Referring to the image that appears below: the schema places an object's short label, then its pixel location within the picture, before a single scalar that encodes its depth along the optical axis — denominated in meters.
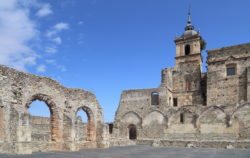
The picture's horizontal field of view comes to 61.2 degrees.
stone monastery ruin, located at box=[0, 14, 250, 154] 9.55
